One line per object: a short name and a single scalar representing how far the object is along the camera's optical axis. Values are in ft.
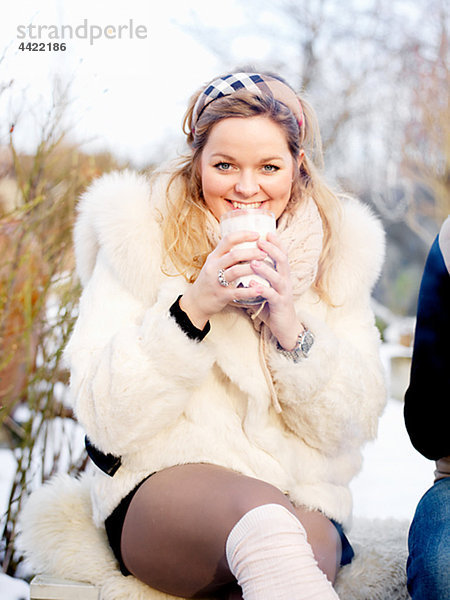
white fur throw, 4.61
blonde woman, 4.27
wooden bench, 4.53
